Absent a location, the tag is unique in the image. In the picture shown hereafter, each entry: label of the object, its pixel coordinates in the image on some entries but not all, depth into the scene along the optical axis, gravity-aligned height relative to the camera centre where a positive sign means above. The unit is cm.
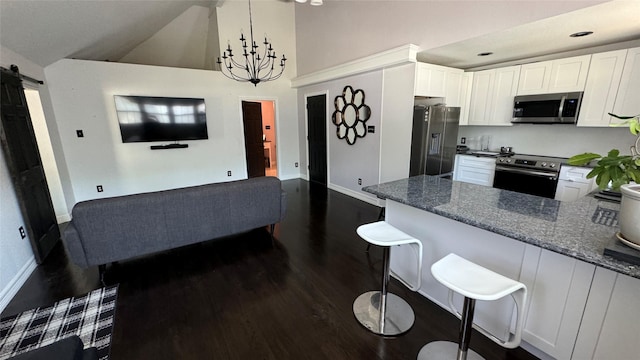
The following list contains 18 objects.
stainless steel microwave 315 +21
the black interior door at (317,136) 545 -23
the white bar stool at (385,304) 179 -144
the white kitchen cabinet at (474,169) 384 -68
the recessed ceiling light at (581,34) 259 +92
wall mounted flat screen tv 441 +16
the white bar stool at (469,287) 122 -78
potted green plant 106 -23
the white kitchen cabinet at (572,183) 301 -70
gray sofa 226 -90
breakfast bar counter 124 -80
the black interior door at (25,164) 247 -38
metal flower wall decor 443 +20
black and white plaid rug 178 -147
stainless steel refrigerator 355 -19
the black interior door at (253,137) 583 -25
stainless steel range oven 328 -66
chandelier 516 +122
